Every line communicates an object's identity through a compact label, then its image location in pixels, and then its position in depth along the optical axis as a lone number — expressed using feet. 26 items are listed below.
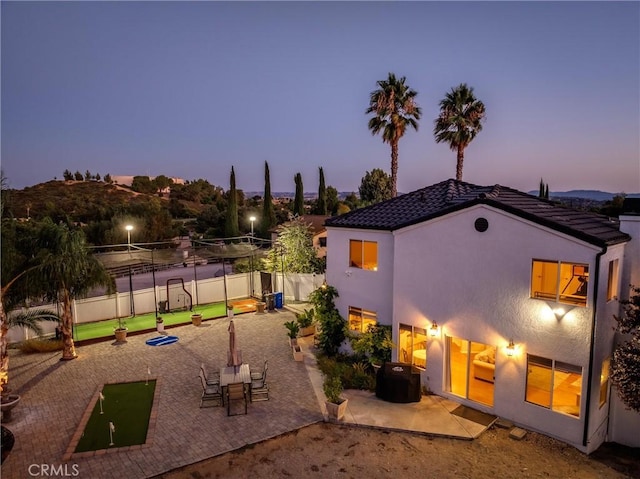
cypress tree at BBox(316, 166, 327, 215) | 195.83
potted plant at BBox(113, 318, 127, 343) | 61.67
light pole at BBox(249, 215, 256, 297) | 90.49
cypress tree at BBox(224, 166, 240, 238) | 170.03
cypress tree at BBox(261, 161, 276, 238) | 175.49
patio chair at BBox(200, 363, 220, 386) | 43.38
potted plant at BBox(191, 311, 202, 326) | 69.92
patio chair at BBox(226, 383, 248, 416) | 40.06
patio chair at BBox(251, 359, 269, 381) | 44.61
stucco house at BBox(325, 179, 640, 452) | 34.65
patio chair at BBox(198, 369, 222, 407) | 41.50
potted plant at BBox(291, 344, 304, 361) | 54.08
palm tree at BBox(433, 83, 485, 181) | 102.27
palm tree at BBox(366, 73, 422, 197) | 100.37
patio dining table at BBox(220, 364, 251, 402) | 40.81
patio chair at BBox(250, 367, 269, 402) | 42.31
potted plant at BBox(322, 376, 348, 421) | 38.32
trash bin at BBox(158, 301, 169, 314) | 77.42
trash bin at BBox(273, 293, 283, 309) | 81.87
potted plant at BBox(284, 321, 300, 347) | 57.78
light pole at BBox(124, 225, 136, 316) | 73.79
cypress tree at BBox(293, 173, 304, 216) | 194.49
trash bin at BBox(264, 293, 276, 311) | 80.17
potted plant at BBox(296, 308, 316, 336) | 63.72
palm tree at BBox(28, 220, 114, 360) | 47.62
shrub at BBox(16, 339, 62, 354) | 57.36
